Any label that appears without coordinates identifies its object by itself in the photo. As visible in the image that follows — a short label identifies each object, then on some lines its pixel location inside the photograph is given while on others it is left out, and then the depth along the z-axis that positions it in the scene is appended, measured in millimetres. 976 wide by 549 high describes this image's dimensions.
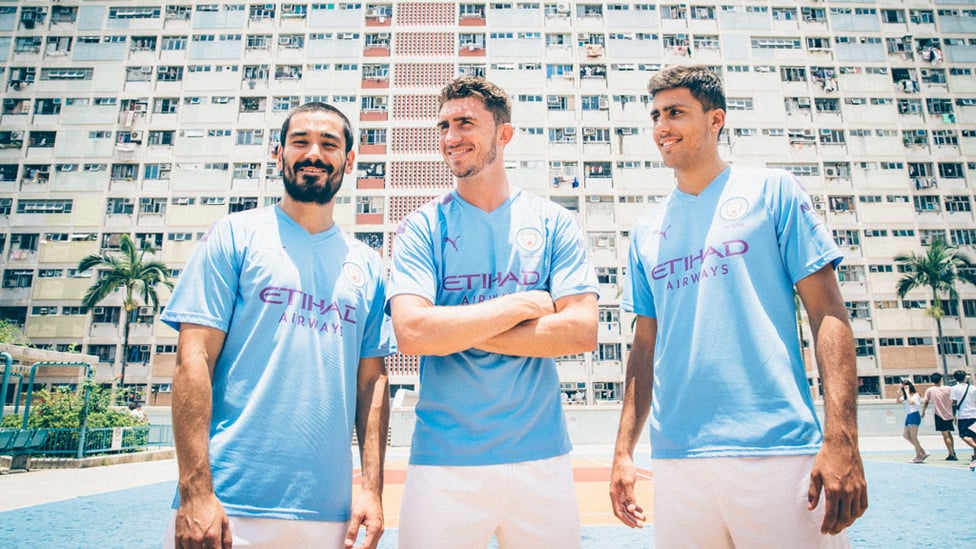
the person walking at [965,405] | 12234
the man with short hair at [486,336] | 2359
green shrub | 15492
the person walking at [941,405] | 12992
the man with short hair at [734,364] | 2279
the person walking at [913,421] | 13657
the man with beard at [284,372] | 2332
